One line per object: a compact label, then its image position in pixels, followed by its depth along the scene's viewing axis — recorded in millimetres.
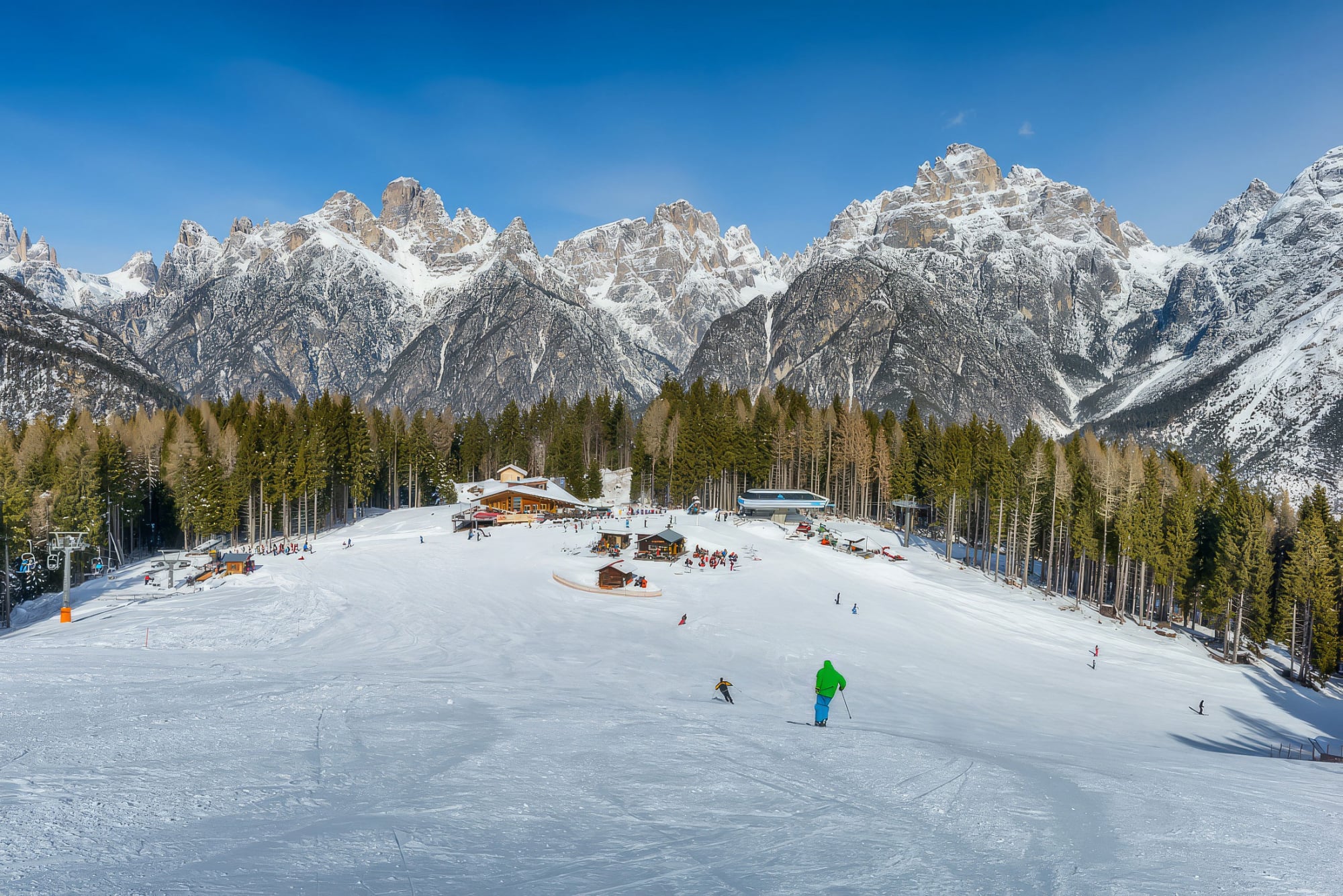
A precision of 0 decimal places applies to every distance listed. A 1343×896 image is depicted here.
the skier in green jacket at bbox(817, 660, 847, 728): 15742
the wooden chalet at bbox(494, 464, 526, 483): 104356
